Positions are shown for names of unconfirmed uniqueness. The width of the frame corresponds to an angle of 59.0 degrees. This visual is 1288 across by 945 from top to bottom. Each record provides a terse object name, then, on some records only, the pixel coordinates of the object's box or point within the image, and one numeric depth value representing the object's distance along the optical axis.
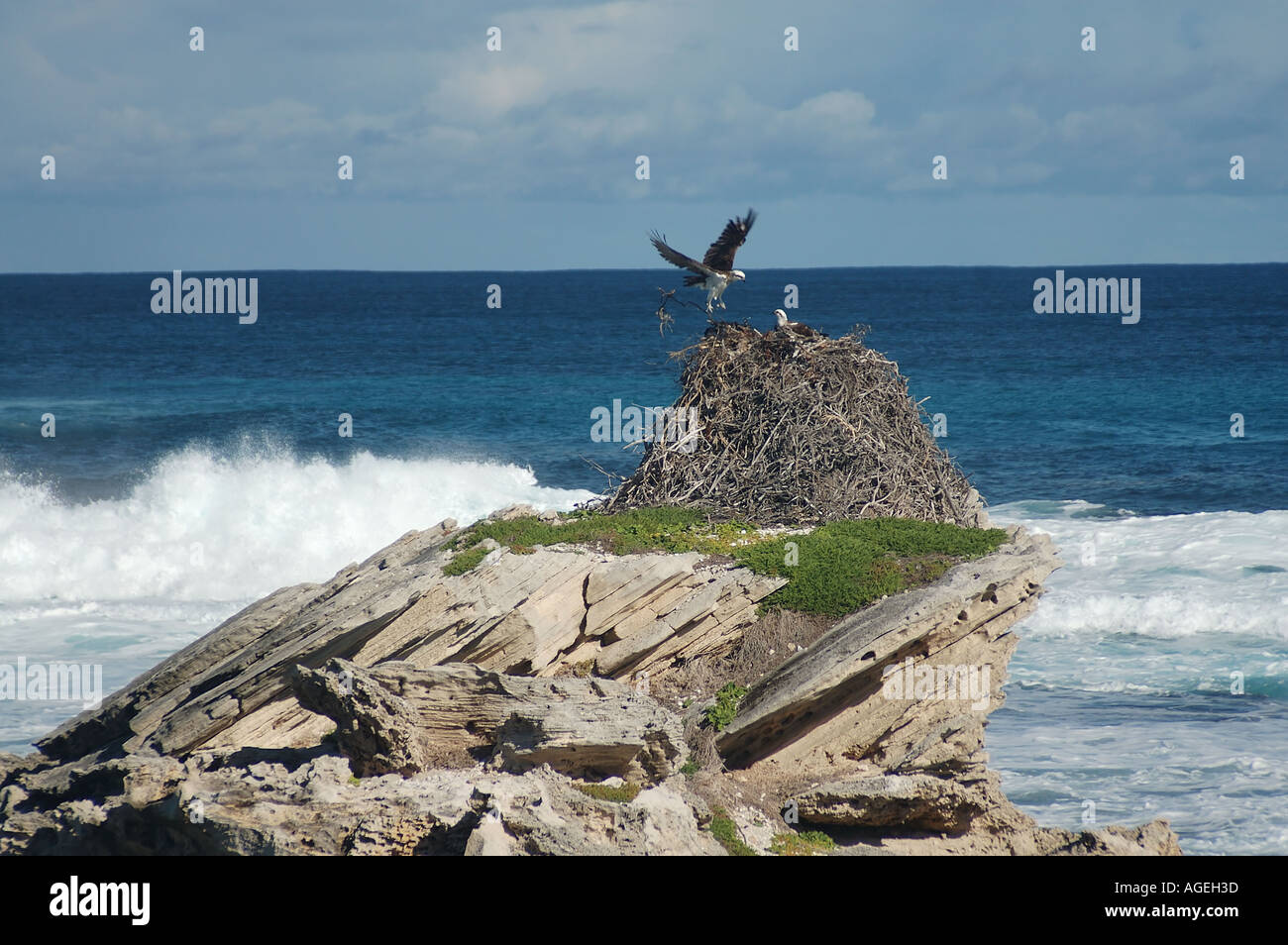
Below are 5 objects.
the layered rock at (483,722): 10.22
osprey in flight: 15.57
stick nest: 15.41
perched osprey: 16.58
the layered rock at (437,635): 11.92
